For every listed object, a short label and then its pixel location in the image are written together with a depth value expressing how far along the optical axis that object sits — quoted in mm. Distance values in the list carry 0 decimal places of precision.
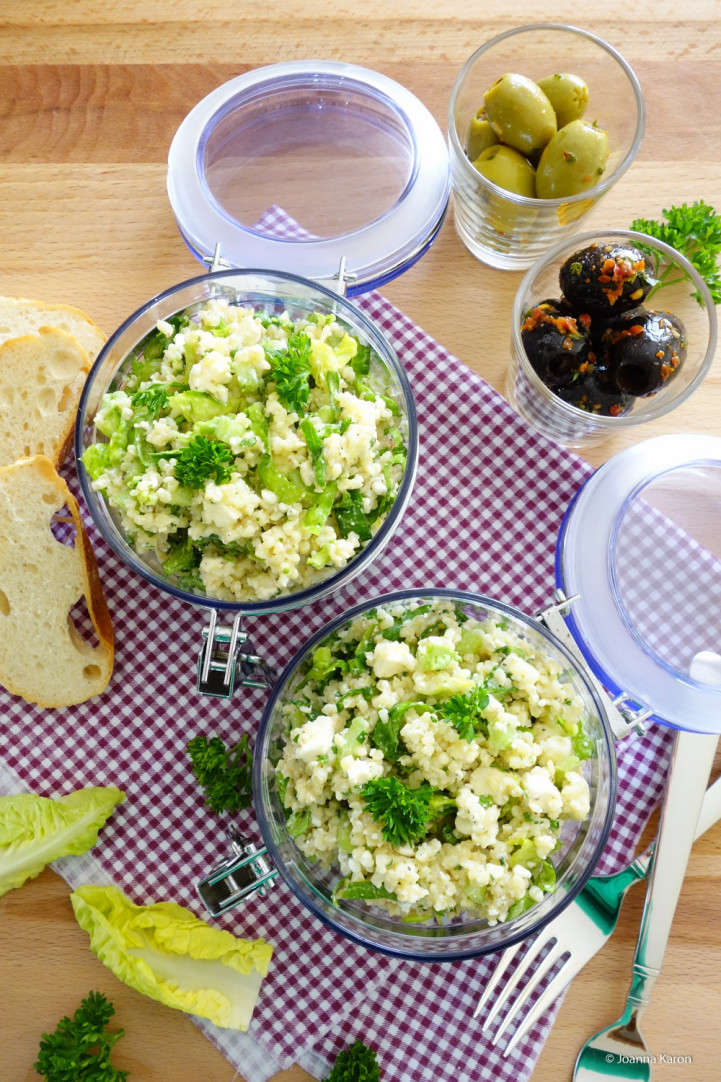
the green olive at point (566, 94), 521
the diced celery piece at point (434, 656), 463
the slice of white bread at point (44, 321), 544
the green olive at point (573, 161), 511
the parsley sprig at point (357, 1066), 502
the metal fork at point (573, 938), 508
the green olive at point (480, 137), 525
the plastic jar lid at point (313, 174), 537
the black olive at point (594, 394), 510
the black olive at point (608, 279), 500
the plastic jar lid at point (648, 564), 514
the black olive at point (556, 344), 504
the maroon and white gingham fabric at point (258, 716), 513
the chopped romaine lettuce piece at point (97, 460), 475
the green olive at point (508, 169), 518
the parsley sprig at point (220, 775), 512
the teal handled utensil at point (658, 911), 509
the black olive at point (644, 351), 499
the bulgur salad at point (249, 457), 455
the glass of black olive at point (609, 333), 502
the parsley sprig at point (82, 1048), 511
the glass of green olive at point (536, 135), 511
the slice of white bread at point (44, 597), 523
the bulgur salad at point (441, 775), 453
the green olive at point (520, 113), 510
